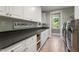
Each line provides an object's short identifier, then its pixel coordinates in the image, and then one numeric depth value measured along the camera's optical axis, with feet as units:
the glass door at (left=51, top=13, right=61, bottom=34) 18.82
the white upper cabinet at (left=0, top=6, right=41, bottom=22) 4.48
